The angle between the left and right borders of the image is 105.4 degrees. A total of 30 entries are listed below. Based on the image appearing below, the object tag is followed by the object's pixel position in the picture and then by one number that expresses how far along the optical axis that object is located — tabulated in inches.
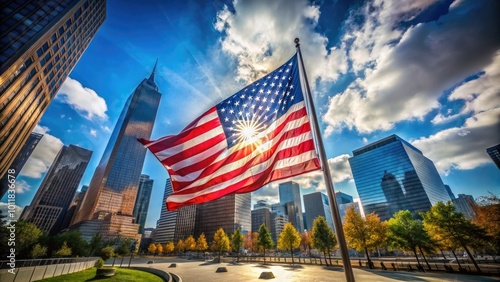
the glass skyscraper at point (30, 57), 1472.7
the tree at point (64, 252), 1548.2
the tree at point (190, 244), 3461.6
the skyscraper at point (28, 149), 5068.9
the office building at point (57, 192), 6166.3
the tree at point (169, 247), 3968.5
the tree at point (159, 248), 4004.9
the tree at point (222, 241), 2451.2
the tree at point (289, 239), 1780.3
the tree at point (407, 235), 1139.3
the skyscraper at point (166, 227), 6397.6
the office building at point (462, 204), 7308.1
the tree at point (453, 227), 900.0
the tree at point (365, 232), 1247.5
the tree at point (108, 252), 1925.4
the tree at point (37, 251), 1483.5
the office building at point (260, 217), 7069.9
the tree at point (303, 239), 3244.3
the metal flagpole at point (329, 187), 169.4
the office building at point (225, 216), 5339.6
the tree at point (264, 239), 1956.2
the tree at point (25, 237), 1513.9
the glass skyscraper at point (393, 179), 4656.5
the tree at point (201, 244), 3093.8
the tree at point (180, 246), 3874.0
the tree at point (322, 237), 1535.4
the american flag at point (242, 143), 292.5
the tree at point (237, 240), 2314.2
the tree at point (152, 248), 3985.2
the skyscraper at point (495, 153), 5938.0
